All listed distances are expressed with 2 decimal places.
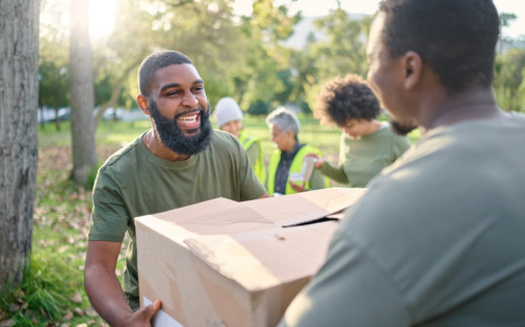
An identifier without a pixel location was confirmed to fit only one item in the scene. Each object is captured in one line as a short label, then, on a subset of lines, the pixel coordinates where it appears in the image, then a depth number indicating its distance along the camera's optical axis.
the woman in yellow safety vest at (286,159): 5.02
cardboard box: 1.17
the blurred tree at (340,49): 38.69
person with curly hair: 4.36
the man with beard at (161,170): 2.26
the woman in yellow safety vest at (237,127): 5.60
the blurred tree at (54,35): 11.06
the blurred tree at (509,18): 38.68
